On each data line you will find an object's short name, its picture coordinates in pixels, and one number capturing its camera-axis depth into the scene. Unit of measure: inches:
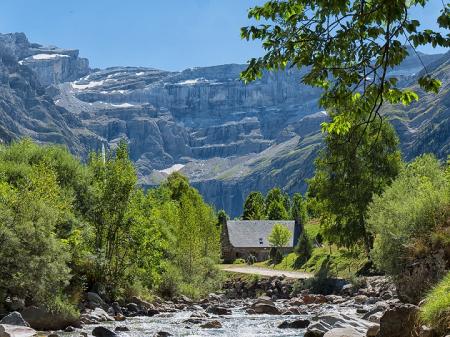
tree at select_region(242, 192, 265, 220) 5812.0
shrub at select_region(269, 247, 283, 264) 3572.8
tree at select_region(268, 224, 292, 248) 4005.9
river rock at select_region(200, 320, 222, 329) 1159.6
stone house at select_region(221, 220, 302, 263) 4480.8
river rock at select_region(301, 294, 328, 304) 1665.8
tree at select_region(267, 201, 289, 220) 5826.8
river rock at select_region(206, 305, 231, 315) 1545.3
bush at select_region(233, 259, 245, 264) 4162.4
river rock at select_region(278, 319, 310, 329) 1118.4
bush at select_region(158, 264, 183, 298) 1935.9
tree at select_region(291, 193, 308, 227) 5959.6
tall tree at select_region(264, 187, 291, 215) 6012.3
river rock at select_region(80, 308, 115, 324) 1169.5
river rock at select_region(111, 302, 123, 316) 1392.5
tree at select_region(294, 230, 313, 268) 2989.7
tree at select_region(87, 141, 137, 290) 1541.6
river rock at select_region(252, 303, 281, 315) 1537.9
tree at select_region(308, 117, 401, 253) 2000.5
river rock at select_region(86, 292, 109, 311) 1340.7
